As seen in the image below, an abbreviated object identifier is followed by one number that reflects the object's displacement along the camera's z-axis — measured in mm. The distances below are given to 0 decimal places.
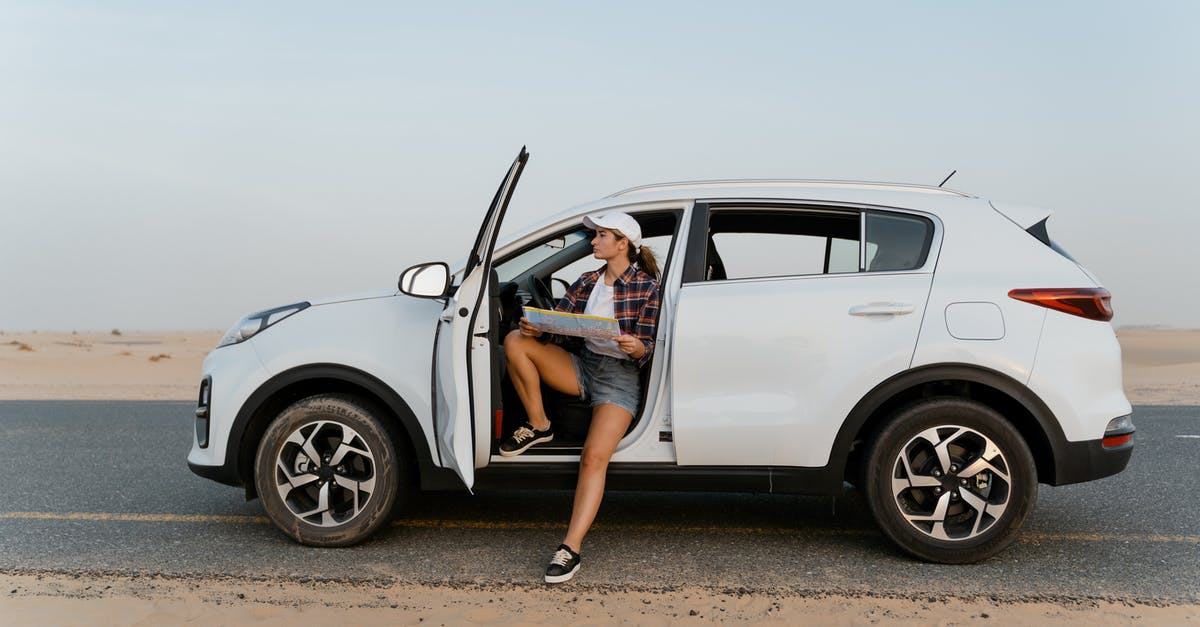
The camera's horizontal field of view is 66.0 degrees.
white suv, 4273
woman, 4340
